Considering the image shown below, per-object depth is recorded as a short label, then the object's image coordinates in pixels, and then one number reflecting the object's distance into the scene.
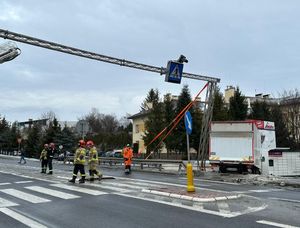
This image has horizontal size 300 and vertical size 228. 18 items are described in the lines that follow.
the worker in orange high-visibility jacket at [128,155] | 24.94
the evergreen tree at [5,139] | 84.50
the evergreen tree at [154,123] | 53.81
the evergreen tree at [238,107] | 55.69
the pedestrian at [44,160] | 23.11
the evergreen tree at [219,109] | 53.22
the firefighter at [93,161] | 17.92
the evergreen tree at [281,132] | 52.44
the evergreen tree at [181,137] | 50.47
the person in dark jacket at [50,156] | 22.48
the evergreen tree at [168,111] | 52.09
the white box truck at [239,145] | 24.06
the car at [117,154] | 57.45
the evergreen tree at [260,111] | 55.53
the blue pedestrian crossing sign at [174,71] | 22.58
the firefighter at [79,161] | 17.11
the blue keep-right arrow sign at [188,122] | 13.91
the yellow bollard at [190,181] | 12.91
